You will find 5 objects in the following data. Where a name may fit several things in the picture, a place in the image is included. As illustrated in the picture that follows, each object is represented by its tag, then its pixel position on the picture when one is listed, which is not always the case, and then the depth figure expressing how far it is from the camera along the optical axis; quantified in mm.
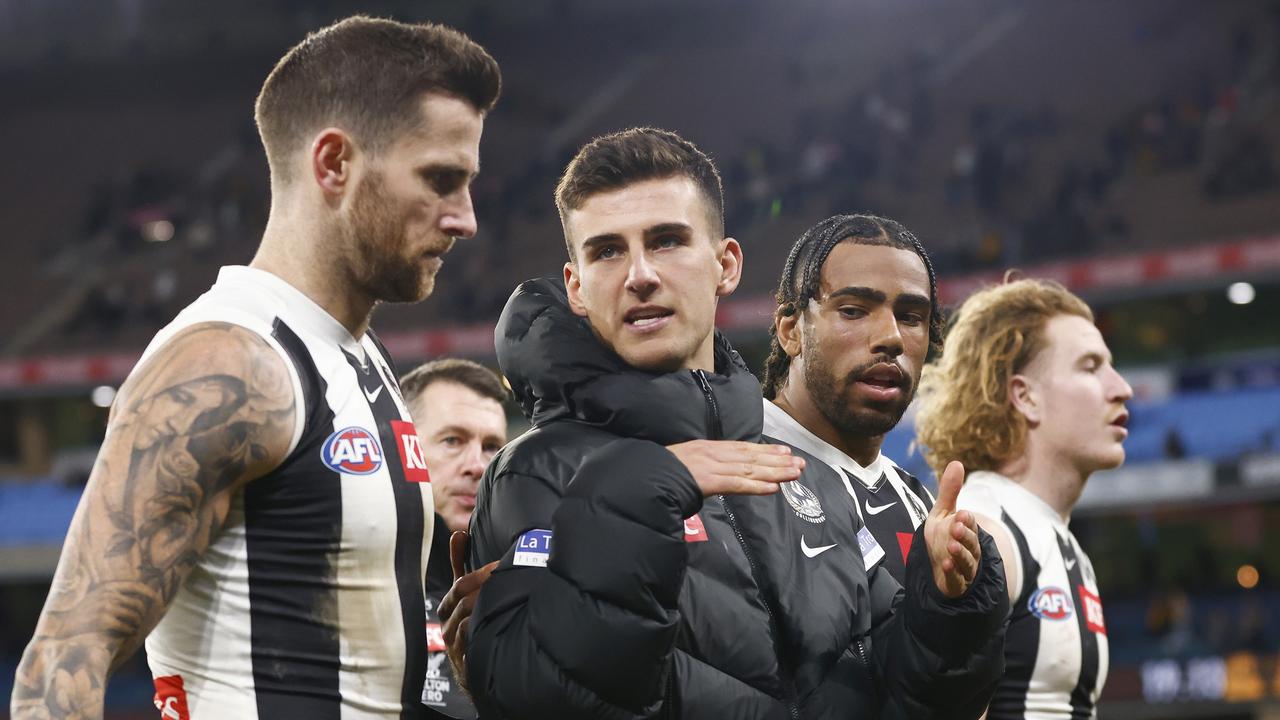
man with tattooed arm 2322
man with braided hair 3783
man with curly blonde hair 4297
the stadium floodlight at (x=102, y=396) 24453
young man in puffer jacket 2475
